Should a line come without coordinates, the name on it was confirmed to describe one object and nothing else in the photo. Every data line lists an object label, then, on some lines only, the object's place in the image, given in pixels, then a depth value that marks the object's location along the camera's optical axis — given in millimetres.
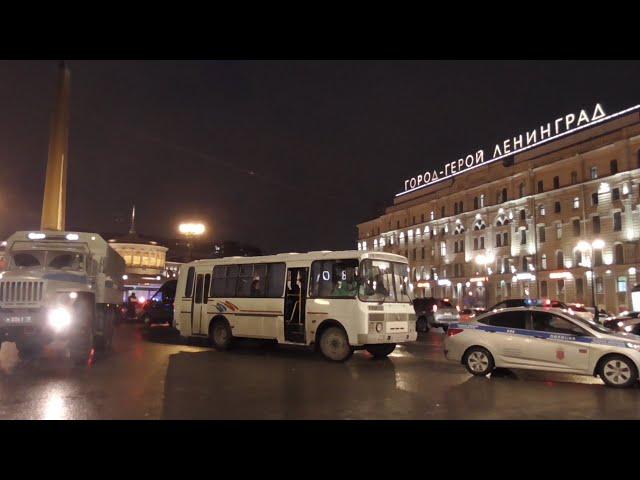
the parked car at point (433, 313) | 28219
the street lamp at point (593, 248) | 27856
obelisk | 37344
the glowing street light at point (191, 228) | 39562
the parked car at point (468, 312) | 28192
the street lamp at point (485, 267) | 68125
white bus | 13609
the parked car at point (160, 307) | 28625
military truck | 13492
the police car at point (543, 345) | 10688
